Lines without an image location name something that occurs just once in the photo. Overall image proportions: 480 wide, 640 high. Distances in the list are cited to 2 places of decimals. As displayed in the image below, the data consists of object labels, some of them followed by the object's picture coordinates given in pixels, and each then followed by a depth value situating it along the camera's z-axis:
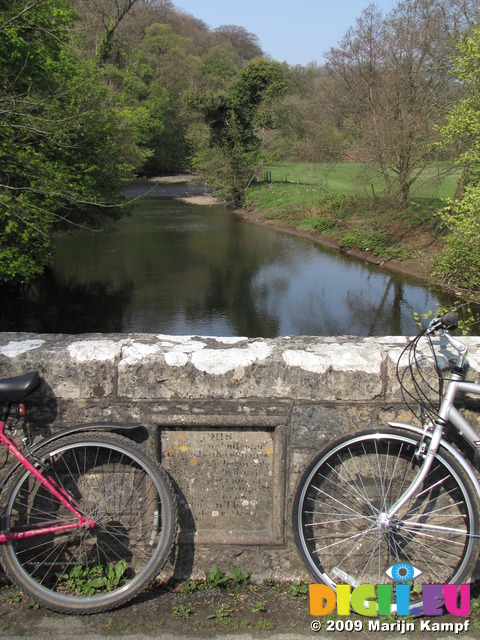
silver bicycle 2.74
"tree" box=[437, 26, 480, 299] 10.56
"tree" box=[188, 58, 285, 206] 40.66
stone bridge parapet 2.82
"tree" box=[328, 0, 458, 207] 24.77
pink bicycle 2.65
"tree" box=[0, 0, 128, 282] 13.98
